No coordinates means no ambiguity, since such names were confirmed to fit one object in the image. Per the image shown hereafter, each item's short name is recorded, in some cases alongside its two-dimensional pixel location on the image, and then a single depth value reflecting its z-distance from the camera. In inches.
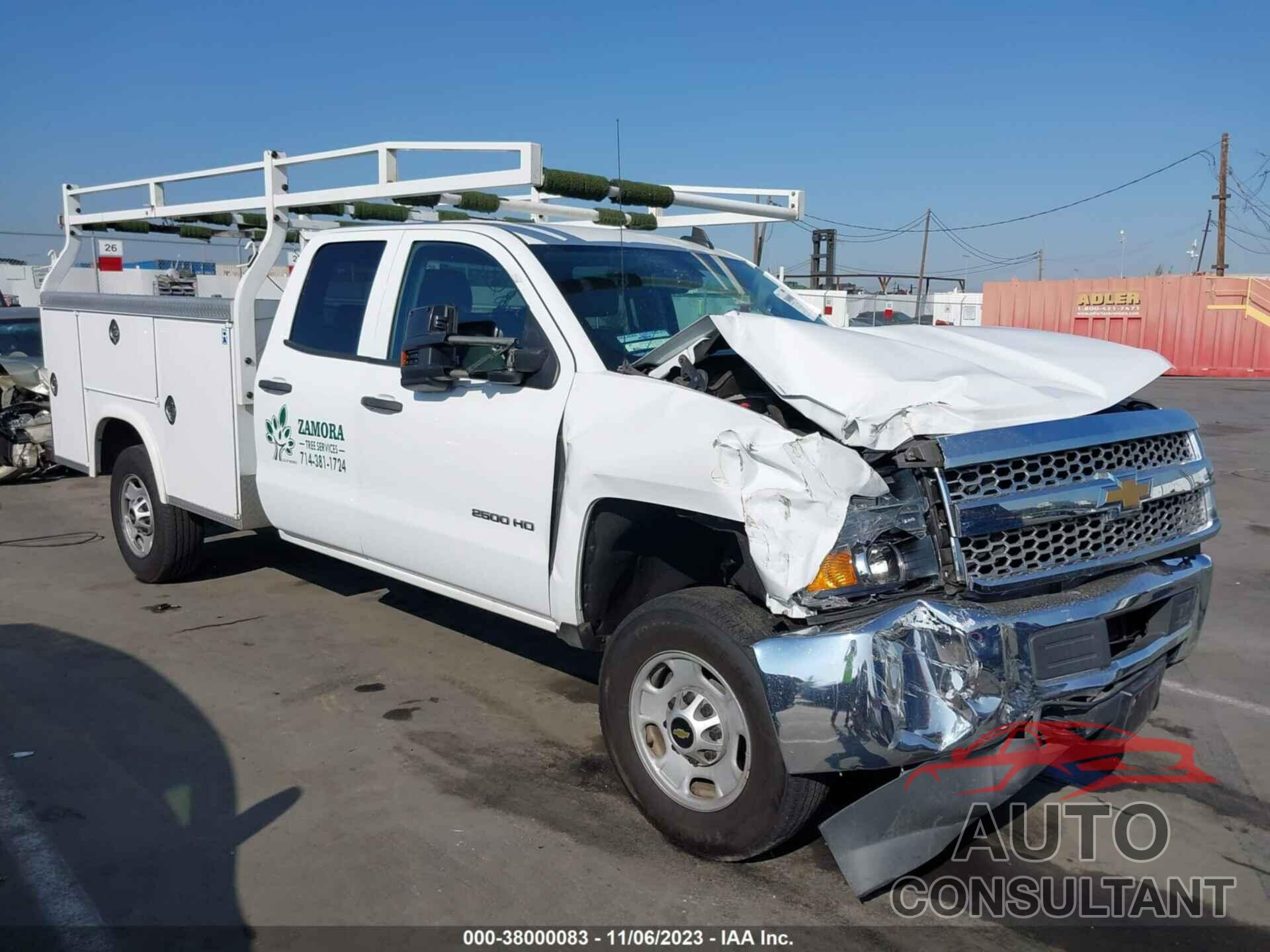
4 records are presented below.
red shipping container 1123.3
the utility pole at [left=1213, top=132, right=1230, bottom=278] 1531.7
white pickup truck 119.0
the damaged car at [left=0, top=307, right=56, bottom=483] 411.8
